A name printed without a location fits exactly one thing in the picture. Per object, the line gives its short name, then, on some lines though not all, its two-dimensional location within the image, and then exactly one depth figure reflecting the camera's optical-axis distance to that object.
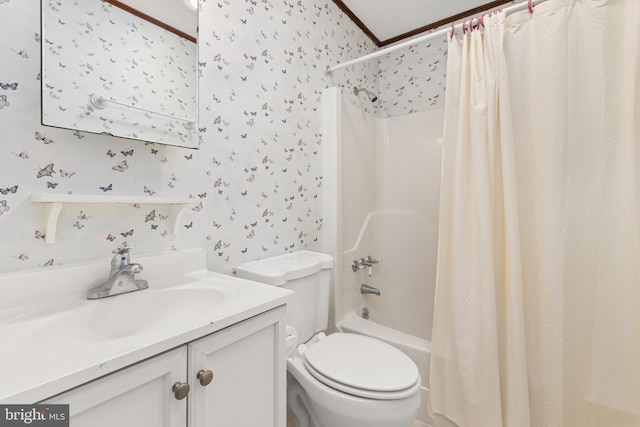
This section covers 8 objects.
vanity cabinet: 0.52
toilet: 1.00
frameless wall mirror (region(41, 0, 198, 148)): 0.80
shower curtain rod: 1.27
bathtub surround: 1.78
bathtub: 1.57
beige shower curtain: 1.15
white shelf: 0.75
